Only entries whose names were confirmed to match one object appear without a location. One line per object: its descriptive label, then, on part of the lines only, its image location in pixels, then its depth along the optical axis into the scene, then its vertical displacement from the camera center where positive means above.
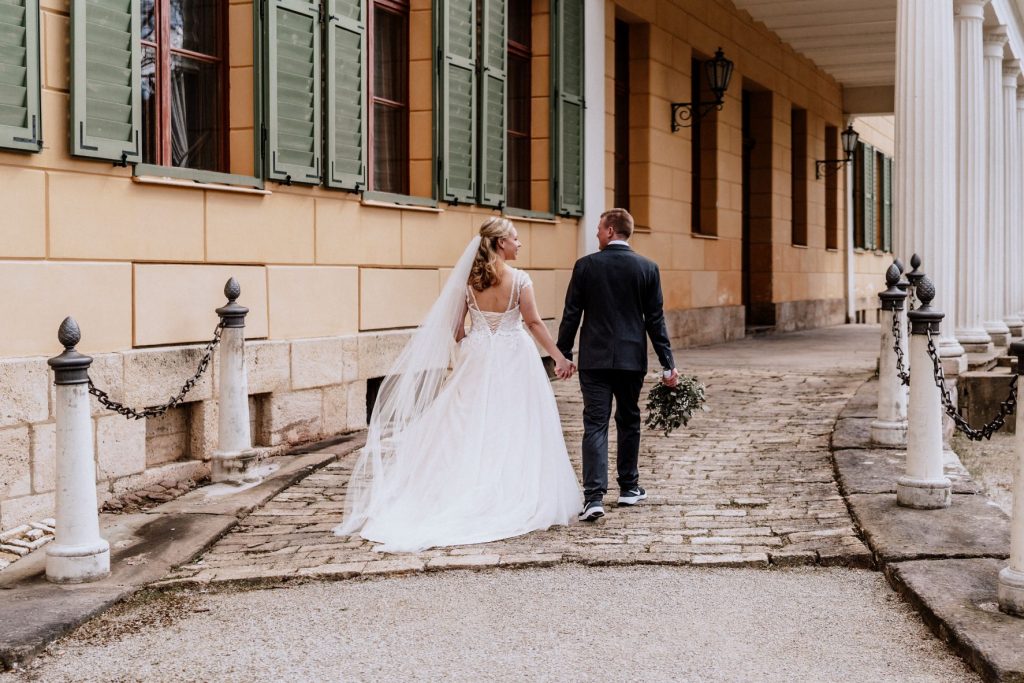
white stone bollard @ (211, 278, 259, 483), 7.58 -0.41
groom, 6.66 +0.02
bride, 6.57 -0.49
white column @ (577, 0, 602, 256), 13.22 +2.23
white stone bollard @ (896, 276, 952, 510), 6.35 -0.52
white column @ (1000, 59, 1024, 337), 18.80 +2.07
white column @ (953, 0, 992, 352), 14.11 +1.77
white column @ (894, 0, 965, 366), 11.23 +1.75
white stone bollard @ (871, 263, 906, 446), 8.14 -0.43
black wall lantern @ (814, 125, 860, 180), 23.05 +3.36
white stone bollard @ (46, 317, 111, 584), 5.47 -0.60
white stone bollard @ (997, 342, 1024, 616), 4.64 -0.88
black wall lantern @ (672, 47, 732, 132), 15.84 +3.15
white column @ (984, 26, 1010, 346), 16.62 +2.24
